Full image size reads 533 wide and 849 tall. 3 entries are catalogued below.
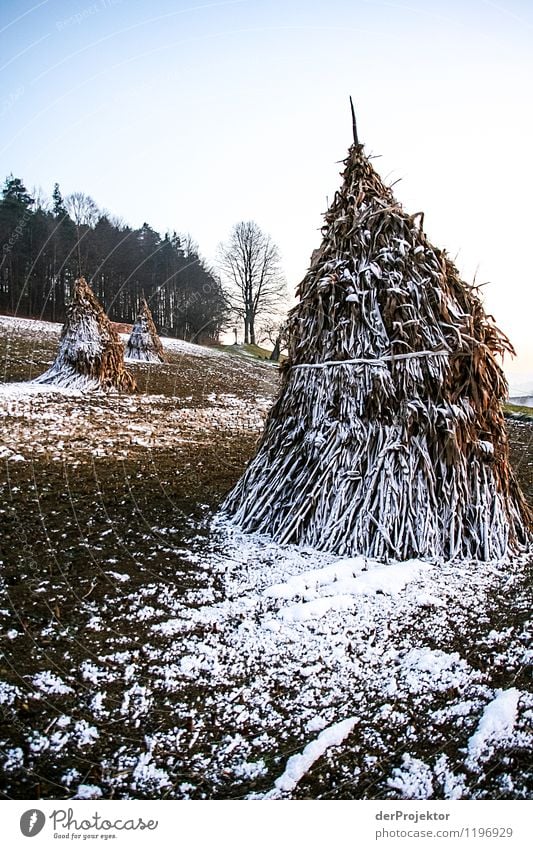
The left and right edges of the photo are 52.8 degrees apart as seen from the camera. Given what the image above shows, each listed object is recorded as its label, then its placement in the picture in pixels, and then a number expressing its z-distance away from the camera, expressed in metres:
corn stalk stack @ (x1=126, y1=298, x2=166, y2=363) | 20.23
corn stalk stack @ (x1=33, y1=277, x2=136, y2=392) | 12.66
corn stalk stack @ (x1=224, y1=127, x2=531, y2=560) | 3.93
